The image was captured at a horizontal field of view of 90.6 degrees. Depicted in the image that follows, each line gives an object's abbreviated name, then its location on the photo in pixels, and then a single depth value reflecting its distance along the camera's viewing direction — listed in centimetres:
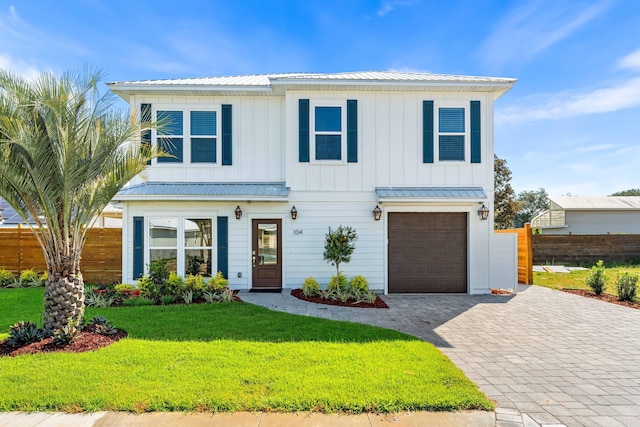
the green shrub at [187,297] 770
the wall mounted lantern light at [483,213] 916
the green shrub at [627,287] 824
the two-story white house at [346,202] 926
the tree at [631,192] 4829
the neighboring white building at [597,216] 2194
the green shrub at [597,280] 904
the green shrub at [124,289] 820
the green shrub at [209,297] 777
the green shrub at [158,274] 812
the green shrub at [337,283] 857
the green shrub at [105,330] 505
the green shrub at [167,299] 766
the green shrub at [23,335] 459
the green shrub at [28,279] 988
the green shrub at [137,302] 751
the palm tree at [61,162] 455
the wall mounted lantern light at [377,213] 922
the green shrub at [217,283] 827
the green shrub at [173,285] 793
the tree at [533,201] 5427
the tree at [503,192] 2208
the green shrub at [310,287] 848
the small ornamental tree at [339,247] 836
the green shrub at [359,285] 843
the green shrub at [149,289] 785
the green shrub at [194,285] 800
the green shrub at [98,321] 524
